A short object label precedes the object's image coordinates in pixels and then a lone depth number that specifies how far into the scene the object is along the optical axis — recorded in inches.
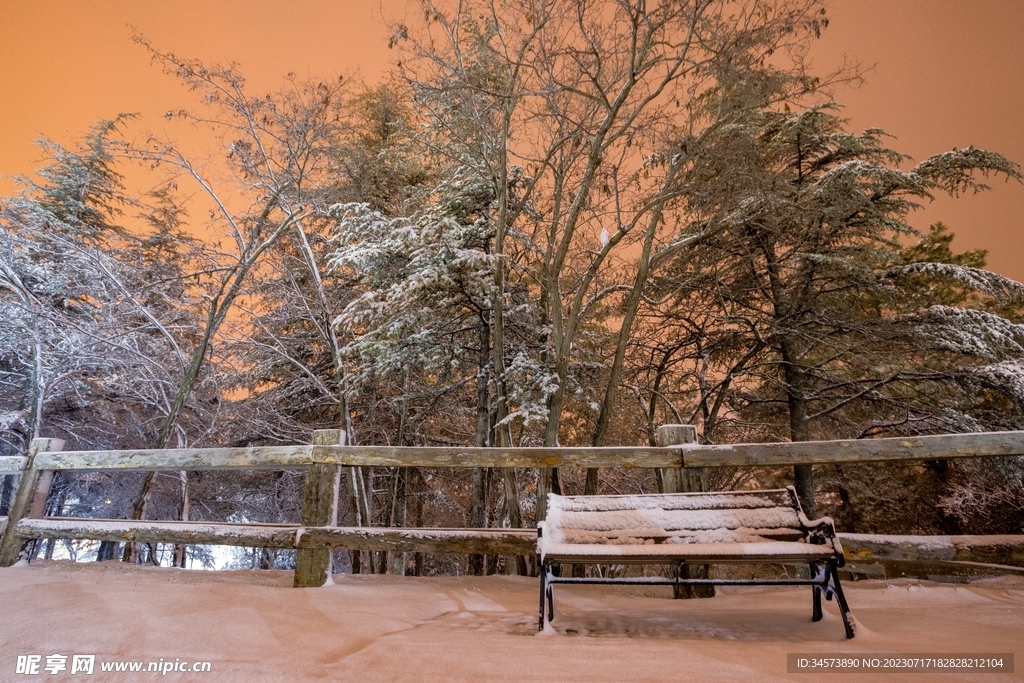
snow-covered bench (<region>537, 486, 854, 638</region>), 100.6
